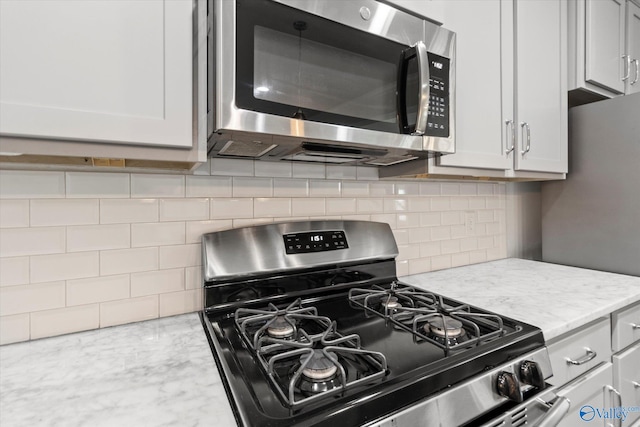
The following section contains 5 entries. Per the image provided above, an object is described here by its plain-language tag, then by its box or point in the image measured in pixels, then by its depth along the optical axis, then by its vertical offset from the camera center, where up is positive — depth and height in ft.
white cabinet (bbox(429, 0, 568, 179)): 4.12 +1.69
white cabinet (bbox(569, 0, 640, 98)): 5.44 +2.80
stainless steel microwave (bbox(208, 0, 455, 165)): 2.46 +1.13
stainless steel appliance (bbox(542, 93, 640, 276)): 5.10 +0.26
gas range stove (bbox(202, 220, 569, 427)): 1.98 -1.05
